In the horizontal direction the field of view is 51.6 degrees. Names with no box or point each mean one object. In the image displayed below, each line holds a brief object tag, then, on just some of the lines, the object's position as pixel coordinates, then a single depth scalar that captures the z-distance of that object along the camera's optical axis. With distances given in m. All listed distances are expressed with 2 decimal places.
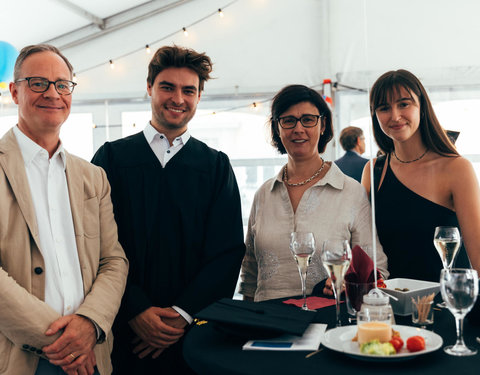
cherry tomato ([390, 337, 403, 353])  1.10
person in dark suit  4.08
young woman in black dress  2.01
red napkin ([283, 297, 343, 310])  1.59
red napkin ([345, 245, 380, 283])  1.43
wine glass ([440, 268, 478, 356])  1.12
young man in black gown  1.80
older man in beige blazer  1.43
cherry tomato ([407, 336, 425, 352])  1.08
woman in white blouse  1.89
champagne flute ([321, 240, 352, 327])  1.38
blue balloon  4.25
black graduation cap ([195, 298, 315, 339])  1.21
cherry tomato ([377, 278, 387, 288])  1.51
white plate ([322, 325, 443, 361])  1.05
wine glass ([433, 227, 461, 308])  1.70
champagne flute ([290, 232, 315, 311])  1.57
